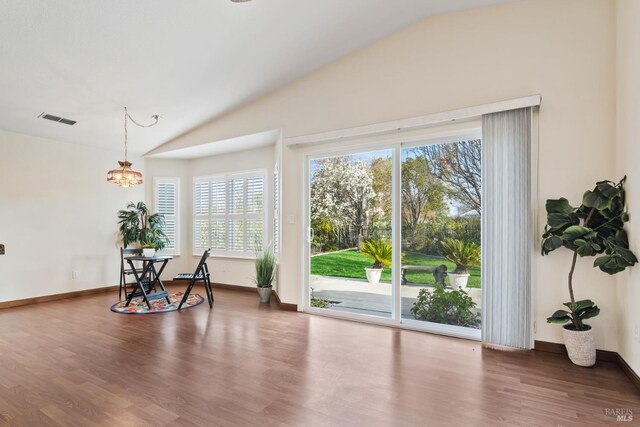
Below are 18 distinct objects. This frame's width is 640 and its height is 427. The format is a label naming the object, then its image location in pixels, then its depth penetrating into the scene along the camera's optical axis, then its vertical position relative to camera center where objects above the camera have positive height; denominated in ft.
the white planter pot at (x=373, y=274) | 13.71 -2.45
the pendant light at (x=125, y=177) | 14.28 +1.44
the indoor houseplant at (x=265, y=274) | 17.24 -3.18
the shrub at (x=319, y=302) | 15.02 -3.94
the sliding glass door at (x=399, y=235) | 12.10 -0.85
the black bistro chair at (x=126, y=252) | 17.70 -2.25
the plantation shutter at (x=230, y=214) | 19.99 -0.11
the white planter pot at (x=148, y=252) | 17.52 -2.09
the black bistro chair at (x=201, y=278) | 15.65 -3.15
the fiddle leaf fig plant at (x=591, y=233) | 8.59 -0.50
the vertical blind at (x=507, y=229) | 10.46 -0.49
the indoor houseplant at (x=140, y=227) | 20.16 -0.95
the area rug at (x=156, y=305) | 15.20 -4.39
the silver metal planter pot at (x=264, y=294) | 17.20 -4.10
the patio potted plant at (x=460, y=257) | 11.96 -1.53
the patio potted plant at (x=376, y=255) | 13.47 -1.67
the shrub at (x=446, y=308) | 12.01 -3.40
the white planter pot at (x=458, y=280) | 12.13 -2.38
